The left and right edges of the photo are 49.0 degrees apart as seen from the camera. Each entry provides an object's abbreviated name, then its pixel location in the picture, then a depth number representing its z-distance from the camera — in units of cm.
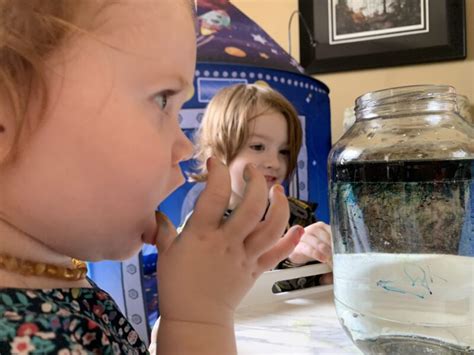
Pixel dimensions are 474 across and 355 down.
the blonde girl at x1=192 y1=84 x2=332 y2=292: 101
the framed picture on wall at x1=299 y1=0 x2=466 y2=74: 144
